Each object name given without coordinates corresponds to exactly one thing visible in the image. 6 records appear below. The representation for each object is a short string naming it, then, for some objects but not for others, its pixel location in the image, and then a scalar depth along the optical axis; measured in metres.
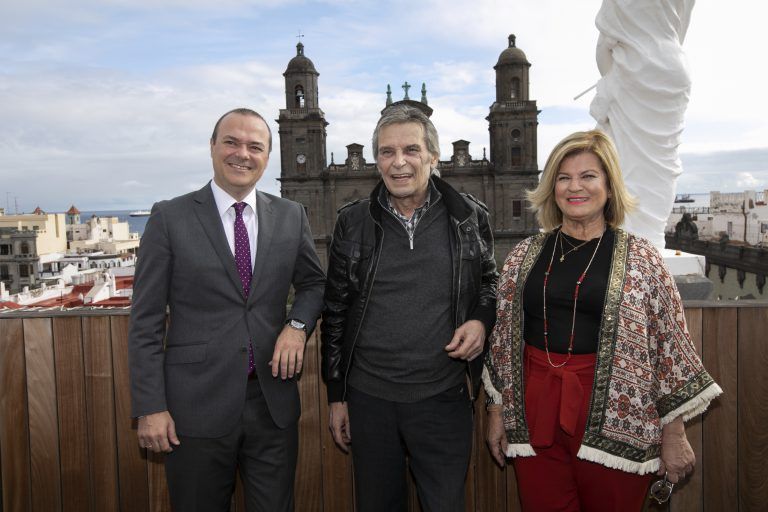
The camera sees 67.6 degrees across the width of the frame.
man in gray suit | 1.96
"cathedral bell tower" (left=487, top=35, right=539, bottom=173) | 31.98
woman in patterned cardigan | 1.87
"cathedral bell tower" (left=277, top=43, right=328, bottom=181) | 31.55
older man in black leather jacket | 2.05
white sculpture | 3.31
